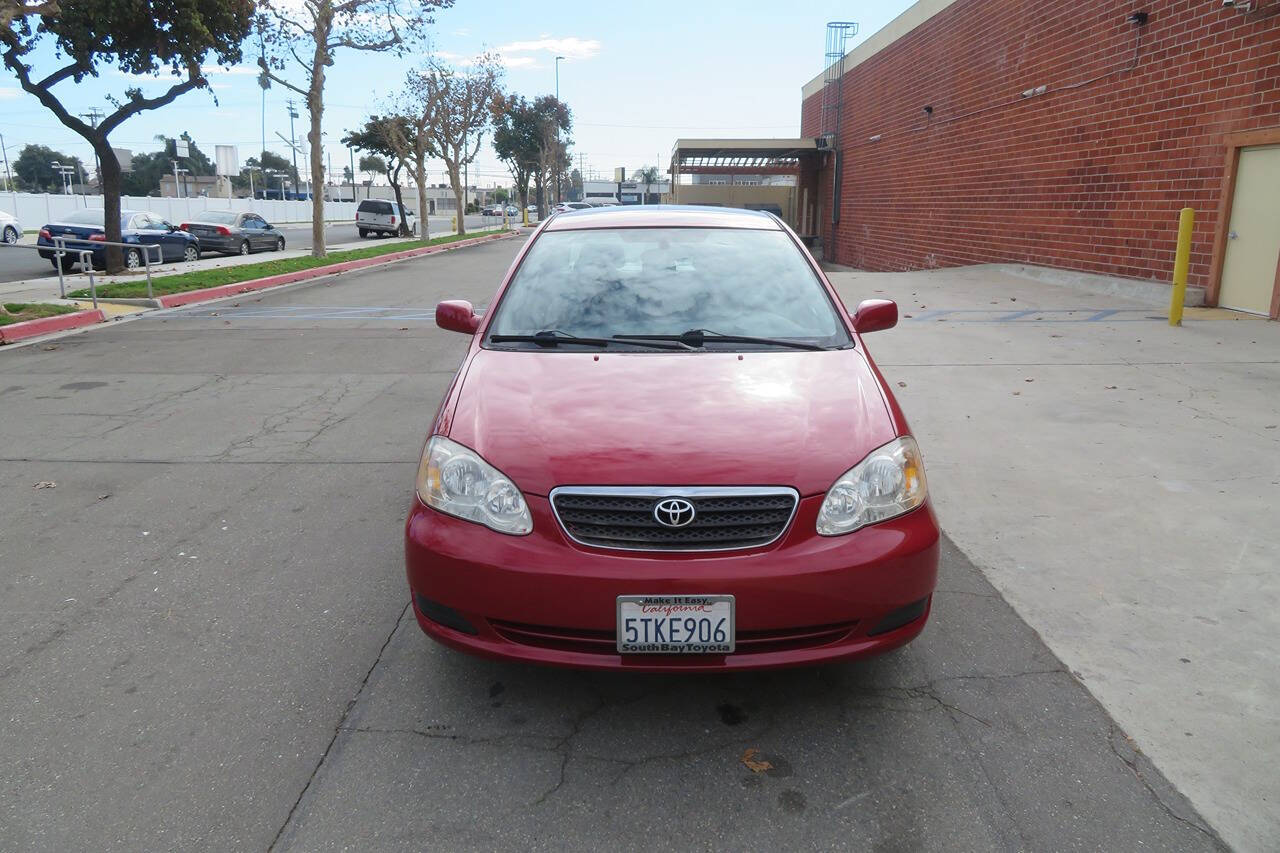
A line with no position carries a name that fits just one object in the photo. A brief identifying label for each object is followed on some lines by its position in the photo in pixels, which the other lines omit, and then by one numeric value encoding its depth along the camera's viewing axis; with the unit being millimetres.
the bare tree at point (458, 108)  42219
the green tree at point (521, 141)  69812
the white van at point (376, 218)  42156
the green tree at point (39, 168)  101750
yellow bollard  10227
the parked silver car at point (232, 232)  25641
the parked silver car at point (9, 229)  30297
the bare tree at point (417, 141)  38469
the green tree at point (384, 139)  40781
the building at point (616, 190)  77562
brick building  11383
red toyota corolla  2660
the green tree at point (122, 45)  16094
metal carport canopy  31453
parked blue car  19719
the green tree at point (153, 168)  92062
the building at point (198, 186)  90812
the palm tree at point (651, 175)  107256
